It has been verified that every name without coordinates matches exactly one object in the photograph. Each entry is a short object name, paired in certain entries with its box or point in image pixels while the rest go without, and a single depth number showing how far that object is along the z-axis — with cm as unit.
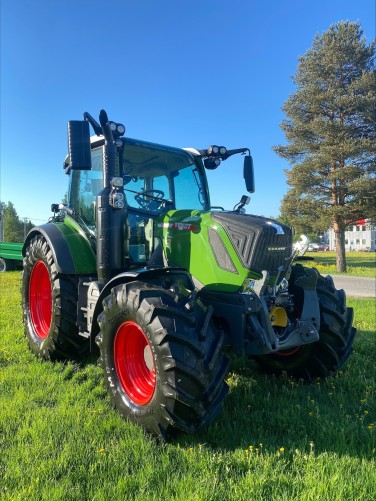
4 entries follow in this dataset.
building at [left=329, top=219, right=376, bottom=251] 7725
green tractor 291
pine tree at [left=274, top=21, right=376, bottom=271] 2164
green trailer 1584
